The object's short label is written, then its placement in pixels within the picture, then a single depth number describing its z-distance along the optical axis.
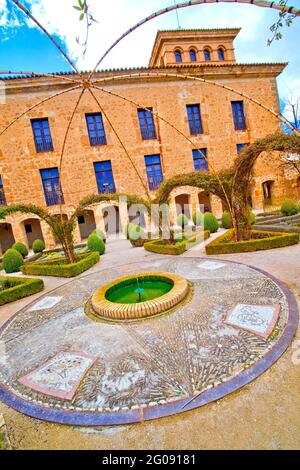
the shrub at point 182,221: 15.23
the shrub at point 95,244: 11.64
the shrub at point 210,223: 12.98
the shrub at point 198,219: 14.72
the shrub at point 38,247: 15.02
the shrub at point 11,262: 10.87
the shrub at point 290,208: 12.98
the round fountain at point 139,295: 4.49
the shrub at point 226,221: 13.57
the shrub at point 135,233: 12.54
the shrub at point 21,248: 14.00
